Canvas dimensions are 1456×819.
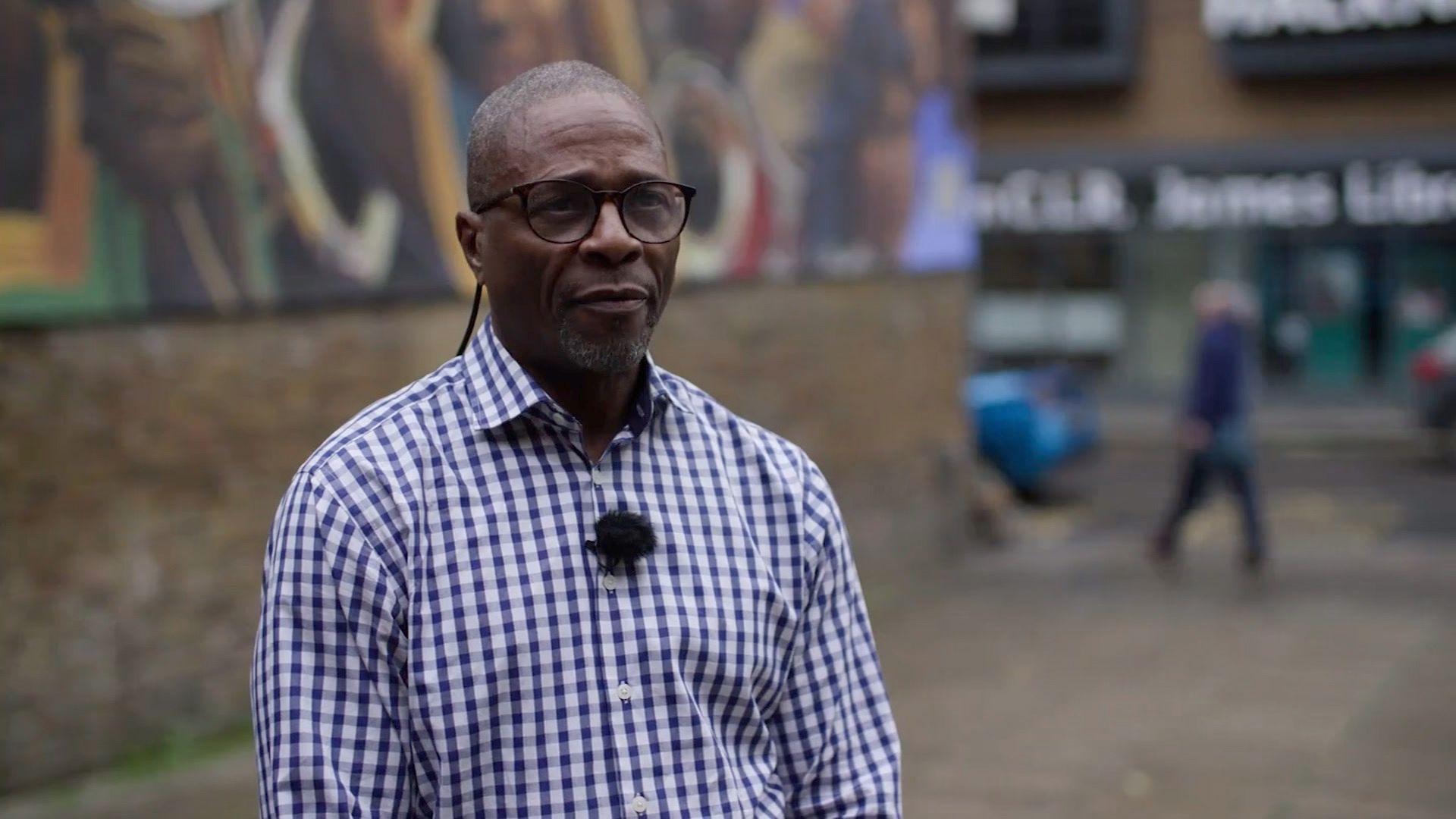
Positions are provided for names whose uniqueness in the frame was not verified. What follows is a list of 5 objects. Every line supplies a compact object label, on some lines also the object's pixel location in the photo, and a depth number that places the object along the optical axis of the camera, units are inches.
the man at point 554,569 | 74.5
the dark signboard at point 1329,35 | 898.7
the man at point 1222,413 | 449.4
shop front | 920.3
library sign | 914.7
